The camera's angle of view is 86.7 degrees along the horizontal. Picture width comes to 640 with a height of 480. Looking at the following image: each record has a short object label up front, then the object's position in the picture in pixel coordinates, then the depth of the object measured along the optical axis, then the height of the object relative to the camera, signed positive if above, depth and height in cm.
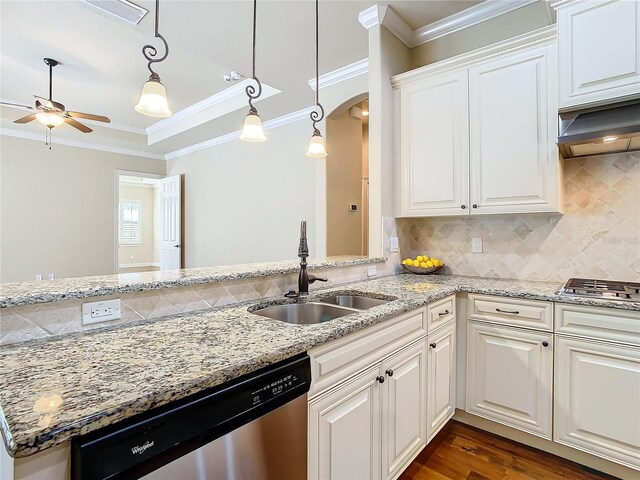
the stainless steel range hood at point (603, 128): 169 +57
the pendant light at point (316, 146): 227 +63
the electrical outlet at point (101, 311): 120 -26
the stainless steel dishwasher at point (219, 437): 66 -45
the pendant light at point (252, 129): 190 +63
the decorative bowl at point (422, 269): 258 -23
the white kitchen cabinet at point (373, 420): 117 -72
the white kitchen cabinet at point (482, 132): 205 +72
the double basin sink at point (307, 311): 166 -36
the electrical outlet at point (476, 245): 257 -4
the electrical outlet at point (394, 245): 265 -4
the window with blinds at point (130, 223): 1009 +52
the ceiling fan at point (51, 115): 334 +129
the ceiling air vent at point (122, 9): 224 +157
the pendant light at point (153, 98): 151 +64
